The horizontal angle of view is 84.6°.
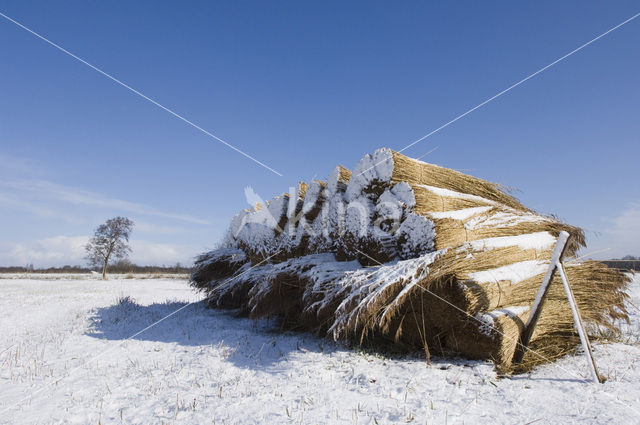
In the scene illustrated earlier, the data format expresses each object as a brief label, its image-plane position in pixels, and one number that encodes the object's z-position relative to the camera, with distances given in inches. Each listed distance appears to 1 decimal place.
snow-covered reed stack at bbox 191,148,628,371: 140.3
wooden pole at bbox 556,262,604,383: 121.9
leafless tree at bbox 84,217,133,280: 1539.1
